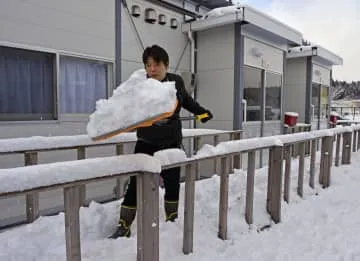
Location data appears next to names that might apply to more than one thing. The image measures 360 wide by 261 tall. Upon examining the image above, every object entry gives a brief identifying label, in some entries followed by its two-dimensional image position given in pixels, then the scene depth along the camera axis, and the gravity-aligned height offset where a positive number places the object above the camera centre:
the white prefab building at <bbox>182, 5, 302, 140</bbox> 5.59 +0.88
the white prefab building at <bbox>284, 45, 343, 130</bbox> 8.35 +0.84
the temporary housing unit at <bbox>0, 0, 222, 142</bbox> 3.61 +0.68
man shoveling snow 2.33 -0.19
